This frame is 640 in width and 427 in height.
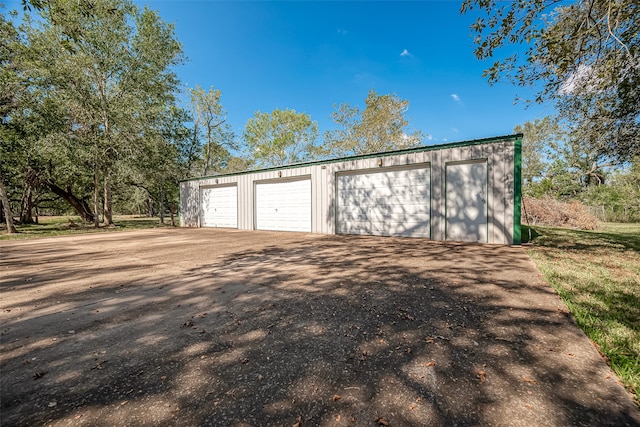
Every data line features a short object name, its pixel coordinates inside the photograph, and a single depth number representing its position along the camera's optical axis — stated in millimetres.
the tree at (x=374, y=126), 21031
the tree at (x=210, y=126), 20453
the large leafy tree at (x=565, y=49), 4438
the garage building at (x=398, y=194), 7109
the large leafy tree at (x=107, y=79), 13281
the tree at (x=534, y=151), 27366
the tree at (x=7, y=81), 11981
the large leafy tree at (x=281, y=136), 28062
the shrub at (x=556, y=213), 12445
